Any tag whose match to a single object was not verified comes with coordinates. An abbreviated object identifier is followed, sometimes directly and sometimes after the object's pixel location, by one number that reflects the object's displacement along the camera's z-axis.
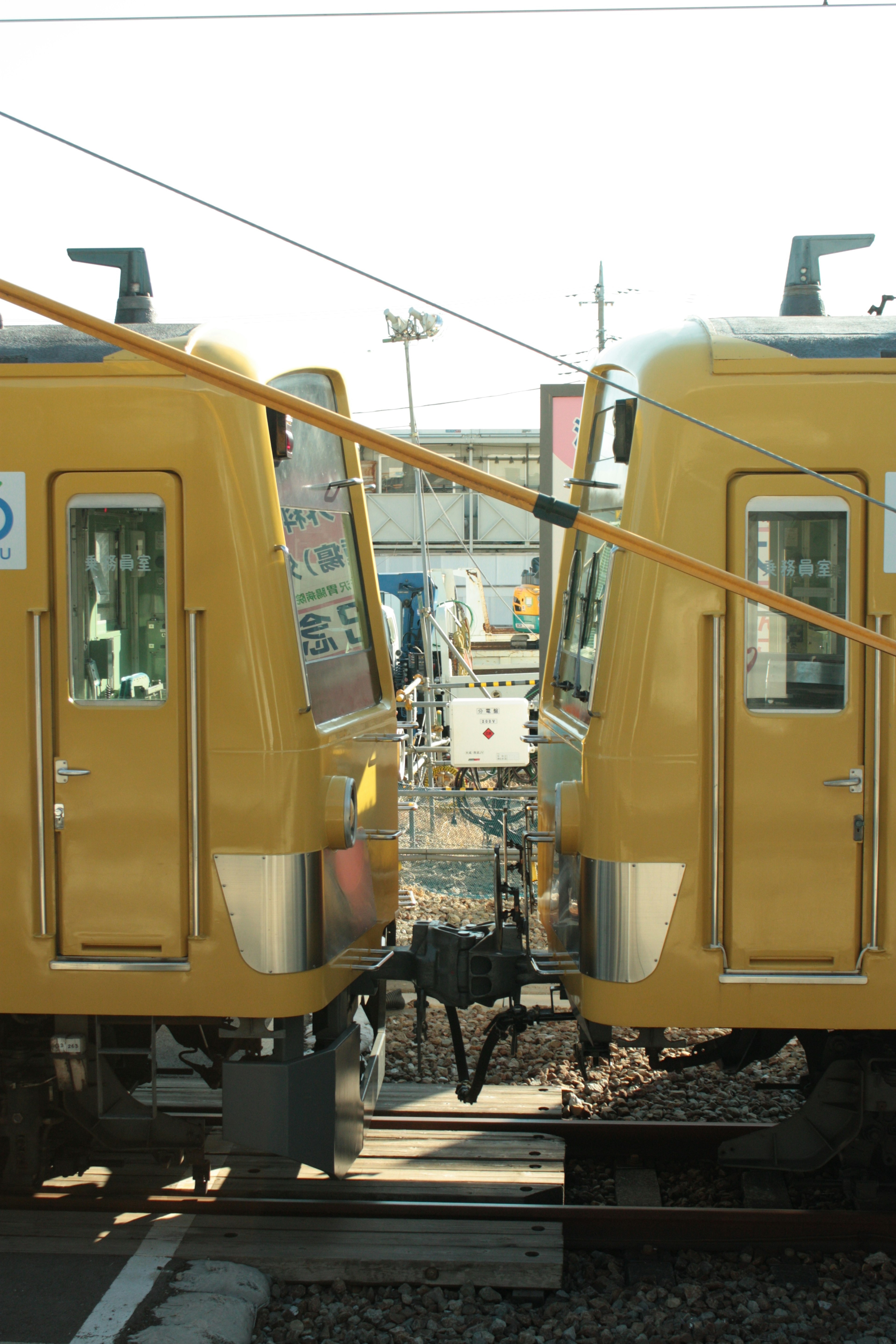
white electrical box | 9.93
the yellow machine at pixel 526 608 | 27.77
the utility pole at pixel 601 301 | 29.80
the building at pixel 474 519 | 43.22
